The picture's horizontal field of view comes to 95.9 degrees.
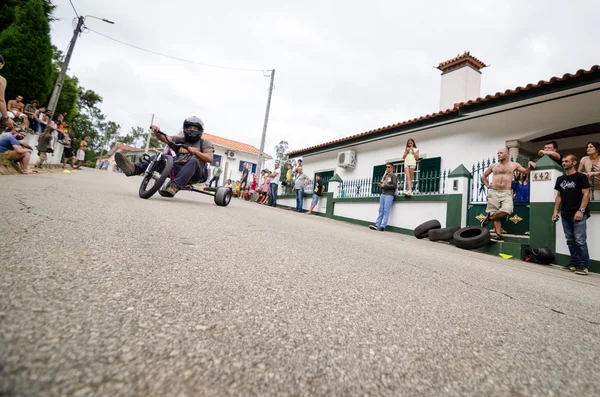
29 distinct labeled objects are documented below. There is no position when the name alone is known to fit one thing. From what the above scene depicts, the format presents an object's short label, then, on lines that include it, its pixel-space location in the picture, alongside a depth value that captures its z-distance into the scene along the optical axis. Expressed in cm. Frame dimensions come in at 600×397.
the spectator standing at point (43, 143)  923
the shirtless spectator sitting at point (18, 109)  776
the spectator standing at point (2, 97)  408
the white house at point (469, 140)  603
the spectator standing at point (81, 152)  1320
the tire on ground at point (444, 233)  625
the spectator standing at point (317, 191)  1145
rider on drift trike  438
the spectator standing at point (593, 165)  458
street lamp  1112
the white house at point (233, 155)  3038
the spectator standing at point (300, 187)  1195
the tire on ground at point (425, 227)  683
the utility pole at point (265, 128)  1694
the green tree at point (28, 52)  1220
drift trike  411
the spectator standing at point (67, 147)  1269
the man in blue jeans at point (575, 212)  435
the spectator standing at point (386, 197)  787
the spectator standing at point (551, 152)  540
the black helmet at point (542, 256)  494
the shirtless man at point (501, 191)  554
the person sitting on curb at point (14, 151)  595
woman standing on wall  787
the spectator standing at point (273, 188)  1352
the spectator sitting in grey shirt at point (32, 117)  915
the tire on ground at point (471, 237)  542
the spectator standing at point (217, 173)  1707
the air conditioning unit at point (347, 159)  1211
